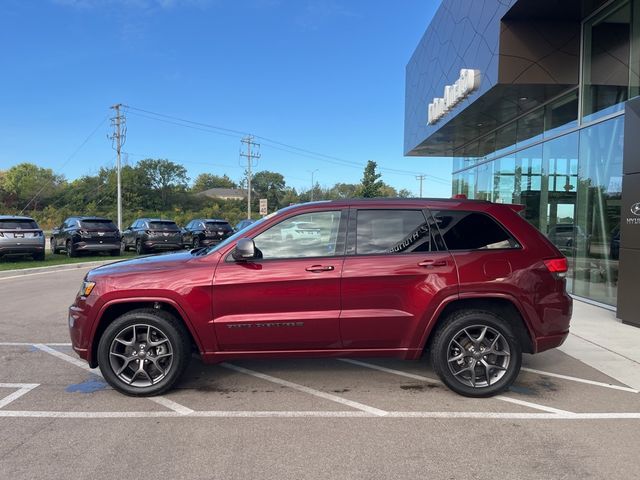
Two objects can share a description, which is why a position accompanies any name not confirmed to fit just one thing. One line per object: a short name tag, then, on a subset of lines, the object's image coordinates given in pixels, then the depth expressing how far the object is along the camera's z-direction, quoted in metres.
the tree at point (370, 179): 44.03
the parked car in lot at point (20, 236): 15.27
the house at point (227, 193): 118.09
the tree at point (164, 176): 81.76
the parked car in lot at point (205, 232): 23.02
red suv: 4.20
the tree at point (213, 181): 133.50
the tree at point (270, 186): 94.31
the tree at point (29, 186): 69.81
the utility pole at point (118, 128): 38.53
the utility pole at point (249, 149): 59.84
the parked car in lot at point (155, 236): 20.08
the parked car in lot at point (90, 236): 18.19
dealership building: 8.78
